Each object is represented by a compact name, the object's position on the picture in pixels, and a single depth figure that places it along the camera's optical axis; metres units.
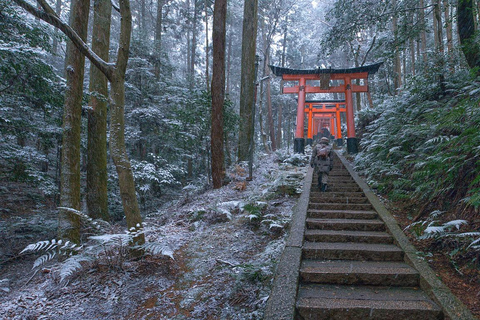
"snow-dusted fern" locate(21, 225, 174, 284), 3.38
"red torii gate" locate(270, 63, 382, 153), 13.37
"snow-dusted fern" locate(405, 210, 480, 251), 3.53
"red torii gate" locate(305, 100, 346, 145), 20.30
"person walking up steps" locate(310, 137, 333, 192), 7.63
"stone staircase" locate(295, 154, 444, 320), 3.01
